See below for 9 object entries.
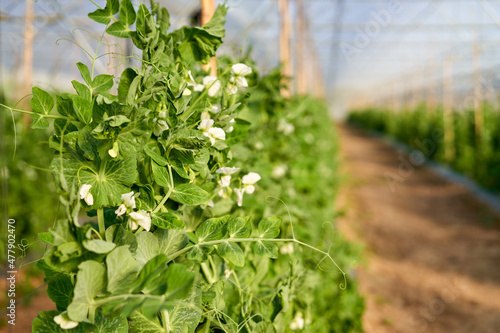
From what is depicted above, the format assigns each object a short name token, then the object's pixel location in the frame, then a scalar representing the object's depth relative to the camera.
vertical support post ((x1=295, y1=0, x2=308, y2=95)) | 8.02
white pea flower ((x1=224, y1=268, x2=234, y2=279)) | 0.87
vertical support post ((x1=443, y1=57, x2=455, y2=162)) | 9.43
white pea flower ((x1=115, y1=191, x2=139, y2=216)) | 0.64
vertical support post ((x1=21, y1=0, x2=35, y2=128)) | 4.99
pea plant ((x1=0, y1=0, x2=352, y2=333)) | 0.53
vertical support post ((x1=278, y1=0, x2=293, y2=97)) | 4.51
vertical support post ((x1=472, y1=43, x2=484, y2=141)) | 8.13
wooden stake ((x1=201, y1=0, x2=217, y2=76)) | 1.17
